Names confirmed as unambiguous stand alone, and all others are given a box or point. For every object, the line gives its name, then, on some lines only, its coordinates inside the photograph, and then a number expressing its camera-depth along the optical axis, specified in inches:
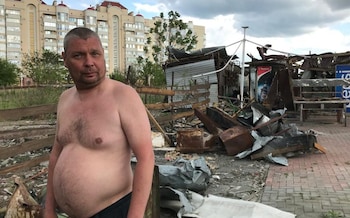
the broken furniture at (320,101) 491.5
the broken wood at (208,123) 323.0
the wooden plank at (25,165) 191.6
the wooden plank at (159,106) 354.2
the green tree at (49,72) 974.4
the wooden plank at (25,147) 189.5
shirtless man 67.1
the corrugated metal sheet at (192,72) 695.1
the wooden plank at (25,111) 198.8
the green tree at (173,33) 1218.6
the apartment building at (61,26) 2942.9
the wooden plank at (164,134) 324.4
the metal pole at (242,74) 540.4
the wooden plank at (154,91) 334.0
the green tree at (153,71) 1242.1
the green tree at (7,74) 1398.9
